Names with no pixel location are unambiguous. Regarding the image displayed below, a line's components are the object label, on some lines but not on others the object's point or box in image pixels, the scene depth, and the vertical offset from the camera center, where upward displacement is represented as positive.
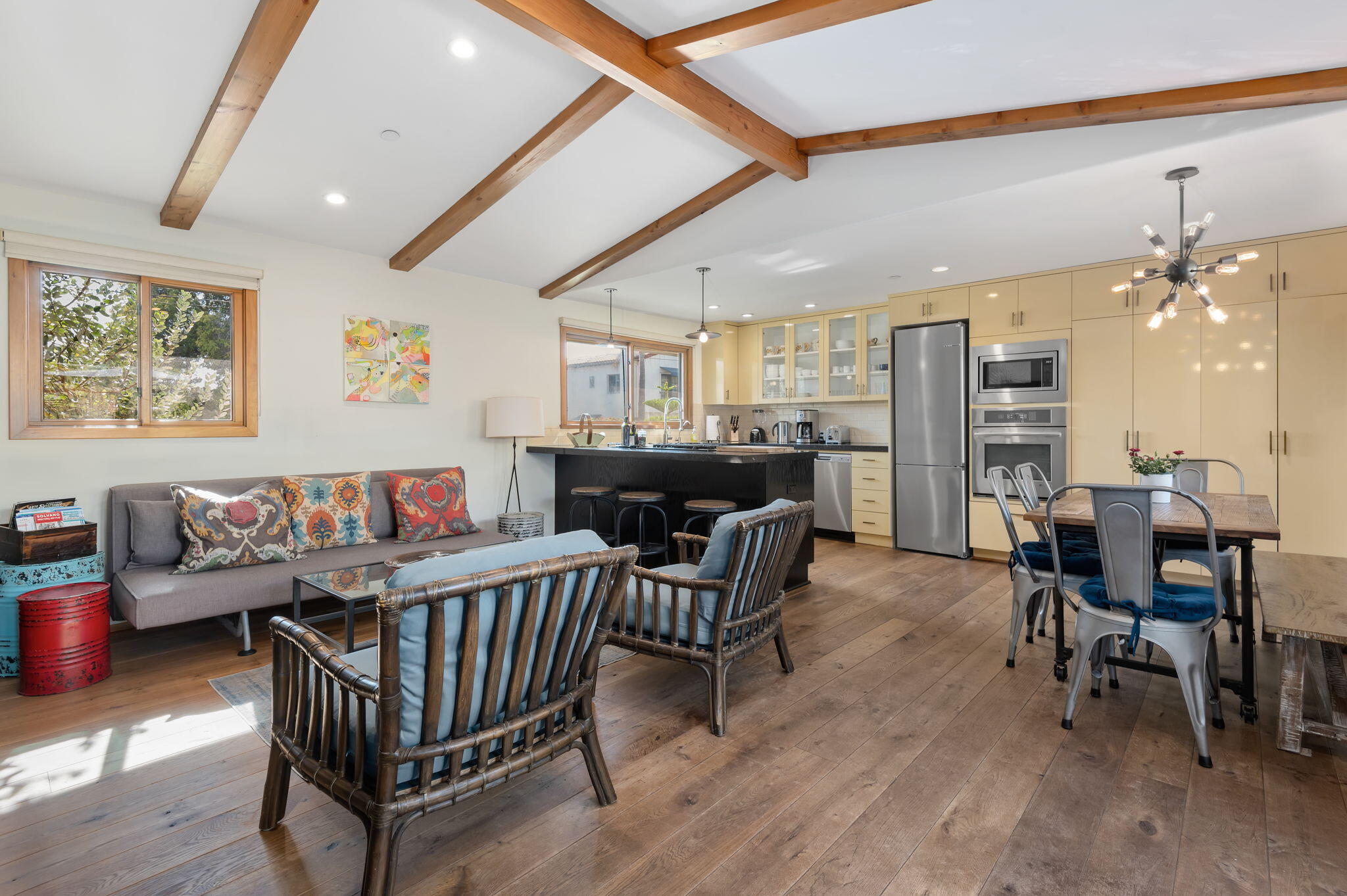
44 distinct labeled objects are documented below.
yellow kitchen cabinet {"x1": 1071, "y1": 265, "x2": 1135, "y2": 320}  4.60 +1.04
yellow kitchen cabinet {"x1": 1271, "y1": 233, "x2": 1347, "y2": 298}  3.88 +1.04
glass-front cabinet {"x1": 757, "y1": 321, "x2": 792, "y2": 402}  6.97 +0.84
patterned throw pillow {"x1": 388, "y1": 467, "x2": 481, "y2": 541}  4.16 -0.46
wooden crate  2.91 -0.48
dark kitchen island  4.17 -0.27
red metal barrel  2.69 -0.85
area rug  2.46 -1.08
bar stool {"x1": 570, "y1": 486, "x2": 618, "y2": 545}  4.75 -0.49
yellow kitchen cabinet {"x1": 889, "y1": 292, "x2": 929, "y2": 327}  5.54 +1.12
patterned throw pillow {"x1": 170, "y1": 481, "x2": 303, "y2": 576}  3.26 -0.47
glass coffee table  2.66 -0.65
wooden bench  2.05 -0.65
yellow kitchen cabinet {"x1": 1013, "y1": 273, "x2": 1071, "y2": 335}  4.84 +1.02
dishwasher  6.13 -0.54
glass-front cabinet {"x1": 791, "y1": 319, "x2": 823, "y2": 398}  6.70 +0.83
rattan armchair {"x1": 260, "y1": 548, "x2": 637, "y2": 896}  1.40 -0.64
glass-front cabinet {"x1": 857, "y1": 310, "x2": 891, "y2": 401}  6.14 +0.81
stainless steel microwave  4.87 +0.50
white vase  2.96 -0.22
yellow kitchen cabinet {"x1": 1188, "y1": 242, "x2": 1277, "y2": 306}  4.07 +0.99
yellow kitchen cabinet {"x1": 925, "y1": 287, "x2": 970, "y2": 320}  5.32 +1.11
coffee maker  6.95 +0.11
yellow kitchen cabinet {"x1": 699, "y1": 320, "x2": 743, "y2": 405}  7.15 +0.78
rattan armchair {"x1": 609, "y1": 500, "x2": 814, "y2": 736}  2.37 -0.66
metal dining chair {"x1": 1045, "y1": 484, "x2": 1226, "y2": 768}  2.12 -0.61
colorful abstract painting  4.46 +0.58
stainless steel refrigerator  5.31 -0.02
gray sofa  2.96 -0.67
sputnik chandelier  3.00 +0.82
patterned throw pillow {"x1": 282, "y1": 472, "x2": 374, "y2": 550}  3.73 -0.43
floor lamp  4.98 +0.13
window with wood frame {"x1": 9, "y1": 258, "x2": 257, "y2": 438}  3.32 +0.49
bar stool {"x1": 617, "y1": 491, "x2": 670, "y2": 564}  4.43 -0.57
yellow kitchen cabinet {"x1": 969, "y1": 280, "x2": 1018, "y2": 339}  5.07 +1.03
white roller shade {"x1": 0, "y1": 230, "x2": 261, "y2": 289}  3.23 +1.00
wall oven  4.88 -0.04
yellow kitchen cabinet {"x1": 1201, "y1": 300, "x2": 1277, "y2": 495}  4.11 +0.26
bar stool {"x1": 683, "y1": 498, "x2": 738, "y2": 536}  4.00 -0.45
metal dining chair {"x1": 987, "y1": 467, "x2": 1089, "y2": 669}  2.83 -0.67
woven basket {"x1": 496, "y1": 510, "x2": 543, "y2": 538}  5.04 -0.69
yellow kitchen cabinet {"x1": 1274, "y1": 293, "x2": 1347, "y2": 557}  3.91 +0.05
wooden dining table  2.29 -0.36
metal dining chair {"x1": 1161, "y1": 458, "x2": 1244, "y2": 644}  2.87 -0.56
